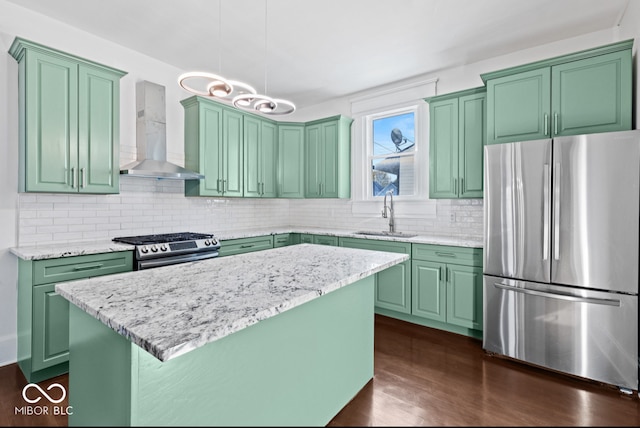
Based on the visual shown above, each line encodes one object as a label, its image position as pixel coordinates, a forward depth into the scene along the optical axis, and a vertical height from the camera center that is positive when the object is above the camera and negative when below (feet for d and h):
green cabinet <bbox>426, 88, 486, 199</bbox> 10.20 +2.38
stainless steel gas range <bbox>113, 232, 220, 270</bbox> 8.65 -1.06
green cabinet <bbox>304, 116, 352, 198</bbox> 13.83 +2.50
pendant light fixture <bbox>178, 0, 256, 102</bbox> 5.59 +2.44
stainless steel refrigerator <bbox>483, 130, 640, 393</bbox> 6.82 -0.95
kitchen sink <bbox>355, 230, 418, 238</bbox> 11.84 -0.81
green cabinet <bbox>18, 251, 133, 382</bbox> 7.16 -2.40
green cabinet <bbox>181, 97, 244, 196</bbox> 11.60 +2.52
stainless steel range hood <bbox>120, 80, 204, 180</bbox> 10.40 +2.78
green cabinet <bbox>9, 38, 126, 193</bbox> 7.75 +2.39
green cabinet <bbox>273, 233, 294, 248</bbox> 13.07 -1.15
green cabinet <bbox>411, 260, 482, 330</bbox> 9.50 -2.53
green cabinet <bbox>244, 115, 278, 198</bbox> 13.28 +2.45
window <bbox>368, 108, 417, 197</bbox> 12.92 +2.59
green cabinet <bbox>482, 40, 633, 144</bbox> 7.54 +3.07
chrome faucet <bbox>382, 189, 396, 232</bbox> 12.61 -0.08
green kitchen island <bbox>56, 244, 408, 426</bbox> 2.66 -1.49
